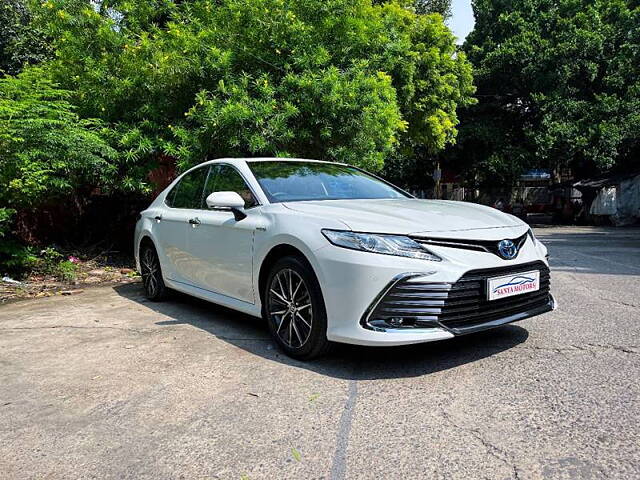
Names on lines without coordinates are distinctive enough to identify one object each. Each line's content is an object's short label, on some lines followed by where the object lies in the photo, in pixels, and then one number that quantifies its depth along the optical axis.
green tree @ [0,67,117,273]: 6.79
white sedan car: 3.16
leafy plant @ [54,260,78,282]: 7.61
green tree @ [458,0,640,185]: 21.28
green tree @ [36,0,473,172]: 7.77
